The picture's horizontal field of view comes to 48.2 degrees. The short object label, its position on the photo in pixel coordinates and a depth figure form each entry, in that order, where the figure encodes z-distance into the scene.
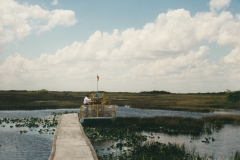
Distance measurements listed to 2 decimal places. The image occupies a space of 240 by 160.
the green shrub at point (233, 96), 64.31
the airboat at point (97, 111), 25.92
